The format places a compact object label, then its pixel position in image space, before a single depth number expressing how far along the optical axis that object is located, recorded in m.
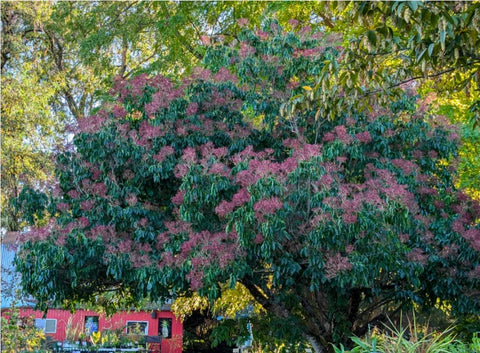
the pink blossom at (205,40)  10.58
